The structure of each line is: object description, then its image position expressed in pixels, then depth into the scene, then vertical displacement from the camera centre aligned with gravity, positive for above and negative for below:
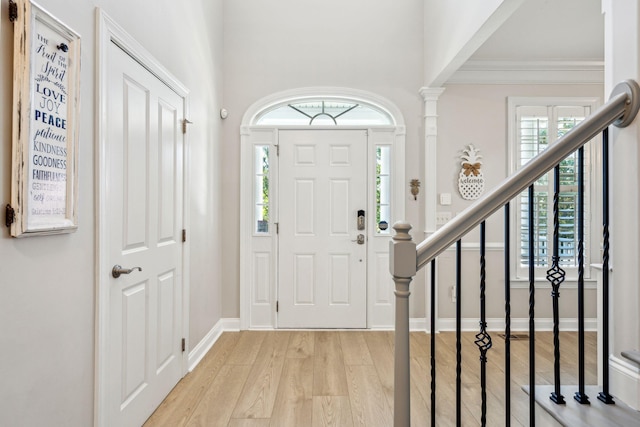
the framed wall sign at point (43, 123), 1.21 +0.31
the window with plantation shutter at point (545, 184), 3.82 +0.30
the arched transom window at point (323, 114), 3.95 +1.06
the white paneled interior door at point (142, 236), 1.84 -0.15
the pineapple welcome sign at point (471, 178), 3.84 +0.36
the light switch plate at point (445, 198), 3.82 +0.15
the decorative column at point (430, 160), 3.76 +0.53
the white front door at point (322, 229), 3.83 -0.19
